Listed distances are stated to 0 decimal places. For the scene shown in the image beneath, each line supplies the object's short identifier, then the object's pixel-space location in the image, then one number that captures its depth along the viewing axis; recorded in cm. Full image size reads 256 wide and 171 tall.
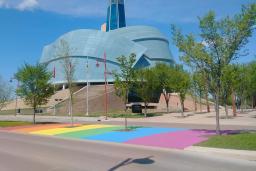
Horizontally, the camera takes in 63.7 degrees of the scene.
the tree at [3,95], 3344
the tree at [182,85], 2396
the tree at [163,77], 3019
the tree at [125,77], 1481
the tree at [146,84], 2527
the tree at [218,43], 1004
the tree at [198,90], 2746
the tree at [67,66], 1917
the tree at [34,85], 2055
